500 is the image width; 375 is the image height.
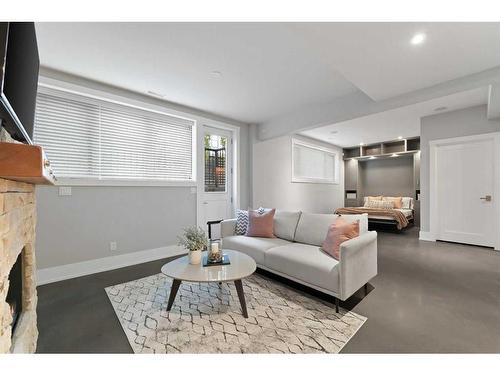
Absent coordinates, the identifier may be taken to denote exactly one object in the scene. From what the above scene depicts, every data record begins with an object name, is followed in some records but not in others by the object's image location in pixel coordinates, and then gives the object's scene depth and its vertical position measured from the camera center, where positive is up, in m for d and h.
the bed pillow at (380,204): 6.52 -0.50
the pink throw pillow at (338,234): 2.22 -0.47
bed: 5.36 -0.67
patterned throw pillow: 3.34 -0.53
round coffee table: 1.83 -0.74
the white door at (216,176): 4.33 +0.24
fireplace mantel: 0.82 -0.21
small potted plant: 2.17 -0.55
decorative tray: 2.12 -0.72
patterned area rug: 1.54 -1.10
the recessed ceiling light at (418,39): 1.92 +1.32
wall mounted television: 0.79 +0.53
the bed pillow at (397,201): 6.52 -0.39
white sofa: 1.95 -0.70
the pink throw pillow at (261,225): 3.11 -0.52
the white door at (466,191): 3.92 -0.06
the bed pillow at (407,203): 6.39 -0.44
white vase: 2.16 -0.67
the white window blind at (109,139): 2.82 +0.72
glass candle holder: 2.19 -0.64
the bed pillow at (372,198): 7.04 -0.33
